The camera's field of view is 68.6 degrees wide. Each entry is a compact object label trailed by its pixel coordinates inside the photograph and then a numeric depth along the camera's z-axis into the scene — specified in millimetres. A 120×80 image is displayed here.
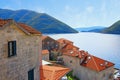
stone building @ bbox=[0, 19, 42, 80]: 7666
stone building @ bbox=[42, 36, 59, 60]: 42076
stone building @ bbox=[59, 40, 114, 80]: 24676
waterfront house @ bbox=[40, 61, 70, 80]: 12078
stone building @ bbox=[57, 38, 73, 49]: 42301
